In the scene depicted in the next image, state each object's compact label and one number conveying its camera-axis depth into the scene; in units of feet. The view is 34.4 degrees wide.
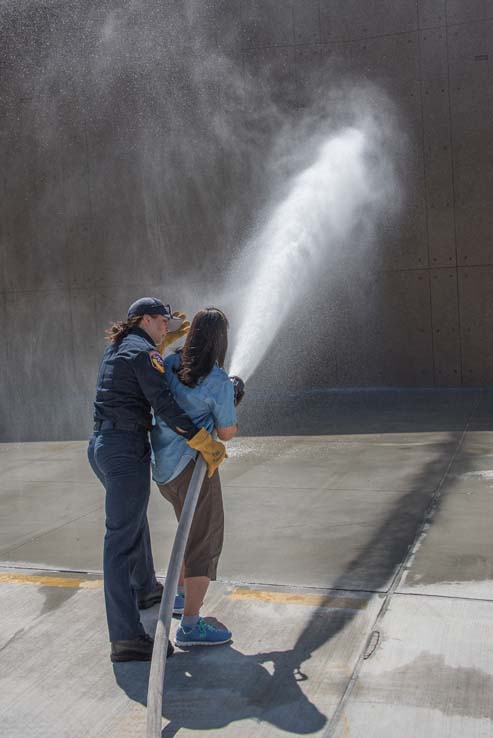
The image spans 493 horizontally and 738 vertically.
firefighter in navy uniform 11.03
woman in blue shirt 11.32
